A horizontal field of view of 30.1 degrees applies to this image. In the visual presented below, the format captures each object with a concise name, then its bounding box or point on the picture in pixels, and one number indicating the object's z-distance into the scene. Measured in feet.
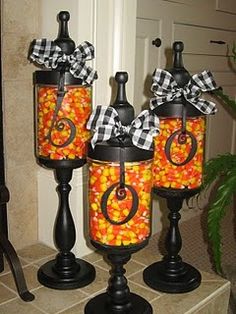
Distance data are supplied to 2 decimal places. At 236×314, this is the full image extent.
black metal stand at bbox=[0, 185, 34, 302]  3.64
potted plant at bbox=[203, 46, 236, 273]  4.53
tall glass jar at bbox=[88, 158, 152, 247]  2.92
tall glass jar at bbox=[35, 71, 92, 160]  3.45
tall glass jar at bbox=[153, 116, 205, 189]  3.47
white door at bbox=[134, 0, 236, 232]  6.69
